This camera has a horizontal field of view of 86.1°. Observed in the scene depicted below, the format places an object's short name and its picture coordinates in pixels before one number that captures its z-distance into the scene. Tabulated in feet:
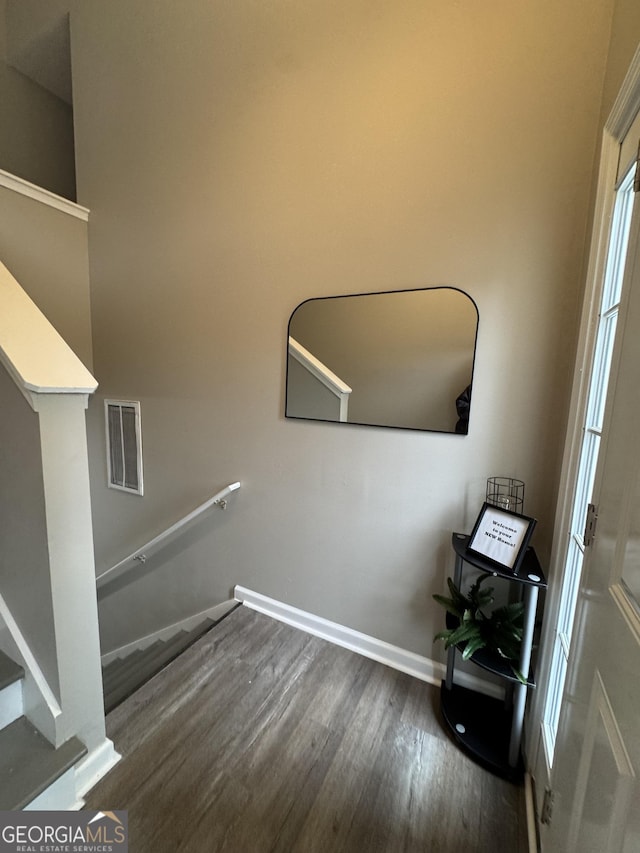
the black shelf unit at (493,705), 4.03
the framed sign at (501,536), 4.06
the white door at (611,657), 1.98
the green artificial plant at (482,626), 4.20
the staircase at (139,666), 5.55
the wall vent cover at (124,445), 8.71
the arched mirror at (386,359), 4.99
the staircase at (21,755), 3.35
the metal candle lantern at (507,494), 4.76
